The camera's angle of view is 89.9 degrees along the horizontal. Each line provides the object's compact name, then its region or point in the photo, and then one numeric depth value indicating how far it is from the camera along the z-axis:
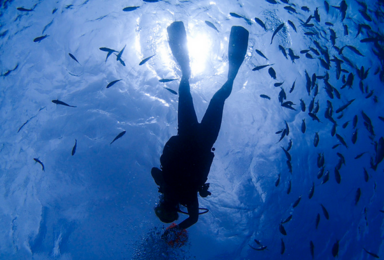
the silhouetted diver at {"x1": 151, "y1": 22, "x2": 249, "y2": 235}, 4.67
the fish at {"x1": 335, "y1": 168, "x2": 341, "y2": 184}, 7.12
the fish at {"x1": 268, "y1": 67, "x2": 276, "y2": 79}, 6.27
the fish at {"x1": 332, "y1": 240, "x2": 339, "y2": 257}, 7.36
